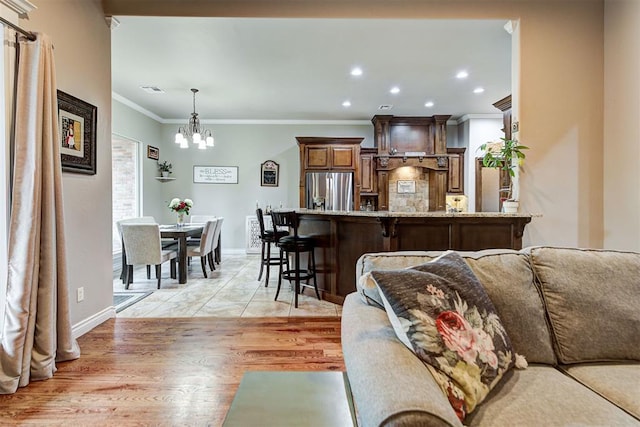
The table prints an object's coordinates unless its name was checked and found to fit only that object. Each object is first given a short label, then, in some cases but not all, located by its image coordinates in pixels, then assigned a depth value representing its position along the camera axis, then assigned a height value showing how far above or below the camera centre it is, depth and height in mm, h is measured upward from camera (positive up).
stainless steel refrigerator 6320 +431
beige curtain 1946 -128
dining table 4441 -451
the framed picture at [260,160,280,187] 7027 +799
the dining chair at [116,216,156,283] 4300 -179
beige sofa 910 -445
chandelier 5047 +1175
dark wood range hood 6504 +1280
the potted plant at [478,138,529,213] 3025 +473
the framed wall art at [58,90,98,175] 2512 +631
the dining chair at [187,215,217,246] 6191 -149
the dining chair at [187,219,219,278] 4701 -521
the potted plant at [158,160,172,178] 6833 +881
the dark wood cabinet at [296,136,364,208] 6367 +1077
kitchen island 3113 -190
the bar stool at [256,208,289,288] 4121 -314
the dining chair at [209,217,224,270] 5223 -649
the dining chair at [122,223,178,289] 4133 -418
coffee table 1010 -643
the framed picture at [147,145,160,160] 6426 +1184
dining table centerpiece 5150 +65
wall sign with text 7035 +798
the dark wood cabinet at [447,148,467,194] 6527 +787
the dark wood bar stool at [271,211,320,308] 3627 -388
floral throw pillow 979 -382
